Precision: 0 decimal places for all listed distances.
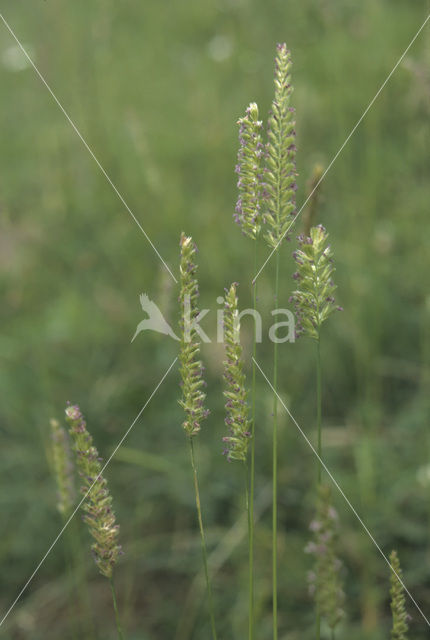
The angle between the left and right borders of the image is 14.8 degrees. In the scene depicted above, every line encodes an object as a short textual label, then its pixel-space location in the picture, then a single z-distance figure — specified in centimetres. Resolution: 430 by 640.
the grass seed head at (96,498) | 57
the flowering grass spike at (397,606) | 57
